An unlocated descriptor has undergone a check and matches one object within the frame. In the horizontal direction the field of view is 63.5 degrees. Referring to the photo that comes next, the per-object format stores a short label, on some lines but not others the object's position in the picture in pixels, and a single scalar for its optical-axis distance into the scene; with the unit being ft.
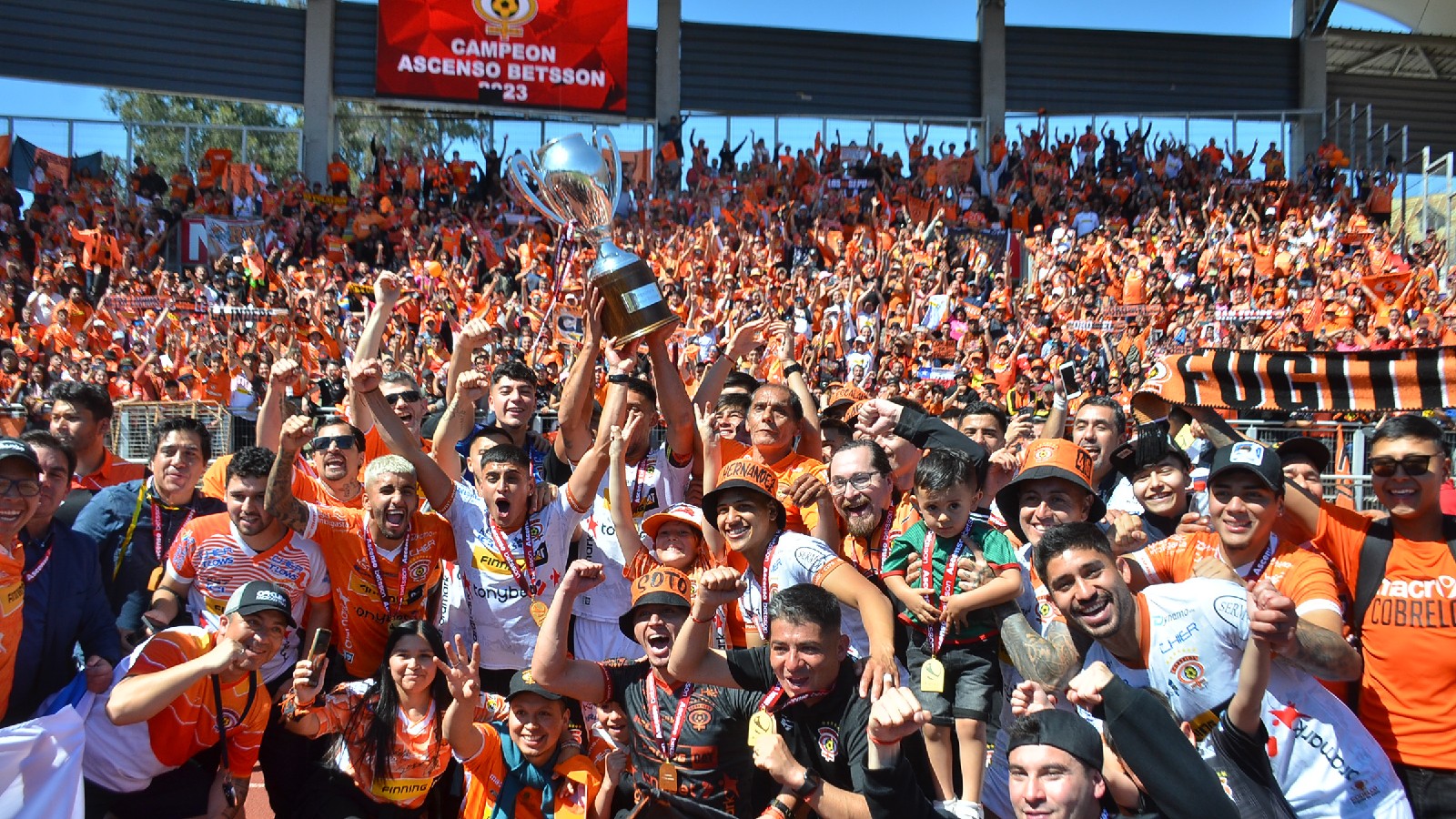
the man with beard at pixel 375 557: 16.25
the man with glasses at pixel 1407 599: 12.64
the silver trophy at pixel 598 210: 19.01
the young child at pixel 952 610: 14.24
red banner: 80.43
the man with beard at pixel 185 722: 13.65
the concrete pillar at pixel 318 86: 81.71
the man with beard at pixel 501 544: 16.47
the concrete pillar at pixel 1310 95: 88.58
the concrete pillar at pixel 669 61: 84.94
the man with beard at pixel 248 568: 15.67
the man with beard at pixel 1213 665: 11.16
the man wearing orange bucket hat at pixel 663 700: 13.20
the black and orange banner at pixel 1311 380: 20.63
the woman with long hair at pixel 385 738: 15.15
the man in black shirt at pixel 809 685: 11.96
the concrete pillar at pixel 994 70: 87.97
